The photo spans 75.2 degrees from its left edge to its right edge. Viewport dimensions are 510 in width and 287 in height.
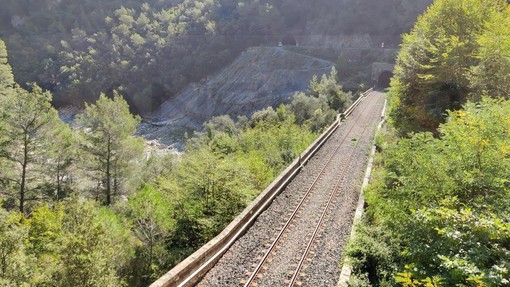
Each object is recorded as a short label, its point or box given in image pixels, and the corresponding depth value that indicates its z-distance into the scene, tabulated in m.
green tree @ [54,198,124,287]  9.59
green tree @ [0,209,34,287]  9.95
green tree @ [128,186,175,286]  13.02
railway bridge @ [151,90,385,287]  10.12
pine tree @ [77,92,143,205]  23.53
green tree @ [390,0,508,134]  19.45
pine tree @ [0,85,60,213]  20.94
